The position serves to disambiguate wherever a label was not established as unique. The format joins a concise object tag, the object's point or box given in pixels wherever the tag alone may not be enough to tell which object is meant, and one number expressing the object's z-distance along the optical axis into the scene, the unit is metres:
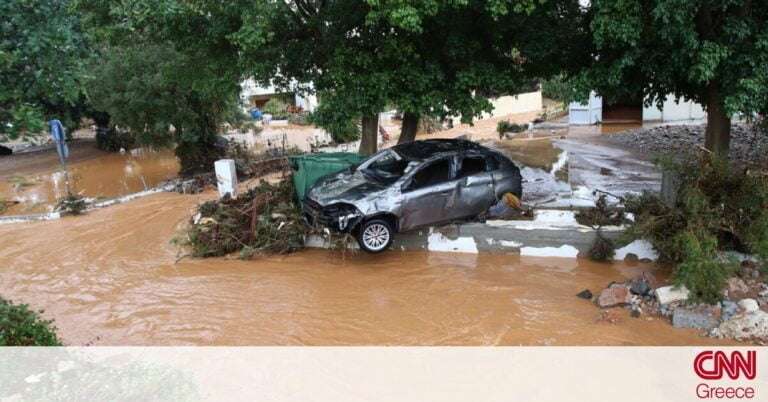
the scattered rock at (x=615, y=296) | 7.39
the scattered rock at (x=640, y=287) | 7.46
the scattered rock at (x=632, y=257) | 9.05
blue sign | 13.85
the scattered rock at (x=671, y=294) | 7.06
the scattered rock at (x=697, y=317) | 6.68
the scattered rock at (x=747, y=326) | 6.32
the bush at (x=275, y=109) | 46.71
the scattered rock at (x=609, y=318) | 7.03
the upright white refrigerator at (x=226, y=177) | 12.20
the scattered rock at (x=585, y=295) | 7.77
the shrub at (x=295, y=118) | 41.50
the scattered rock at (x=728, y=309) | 6.61
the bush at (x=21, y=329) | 4.52
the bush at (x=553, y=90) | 34.59
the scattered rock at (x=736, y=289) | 7.01
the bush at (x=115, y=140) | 29.15
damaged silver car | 9.06
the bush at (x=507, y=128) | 24.40
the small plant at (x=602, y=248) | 8.99
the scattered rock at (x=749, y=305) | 6.57
